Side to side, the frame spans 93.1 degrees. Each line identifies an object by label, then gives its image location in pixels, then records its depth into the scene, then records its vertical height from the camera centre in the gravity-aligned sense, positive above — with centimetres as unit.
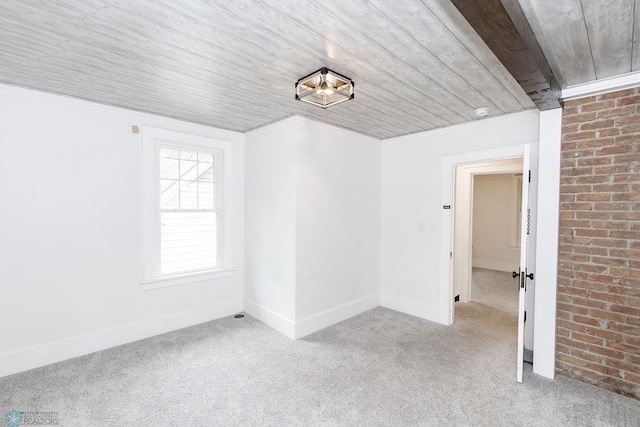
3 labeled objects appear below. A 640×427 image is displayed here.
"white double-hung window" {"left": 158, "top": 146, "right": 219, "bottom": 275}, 355 -7
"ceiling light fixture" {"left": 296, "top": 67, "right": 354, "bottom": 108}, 219 +91
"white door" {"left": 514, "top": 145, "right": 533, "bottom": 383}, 247 -50
